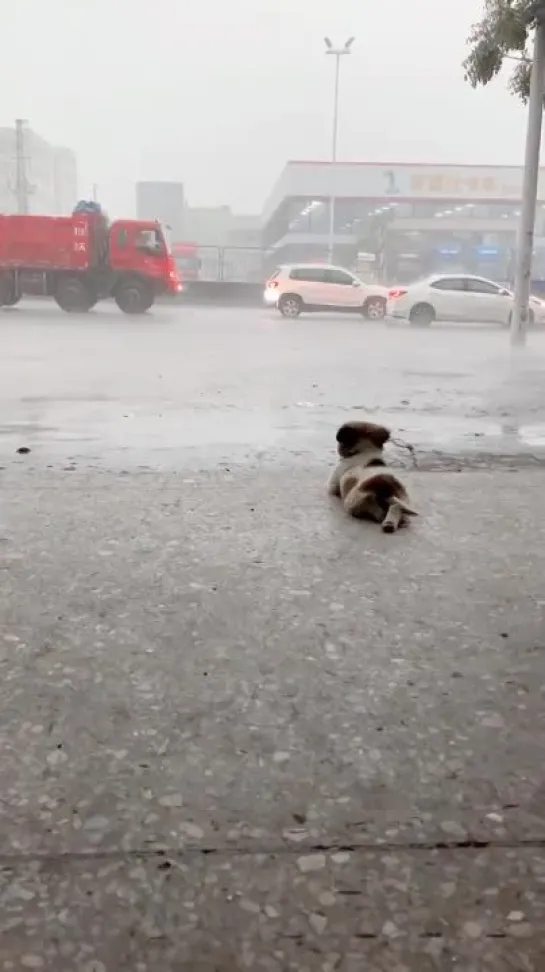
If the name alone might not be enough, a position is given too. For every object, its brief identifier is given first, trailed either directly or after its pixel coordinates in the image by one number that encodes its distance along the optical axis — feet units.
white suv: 69.41
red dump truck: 64.03
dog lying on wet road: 11.70
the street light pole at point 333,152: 98.63
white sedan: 64.03
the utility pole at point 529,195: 43.52
